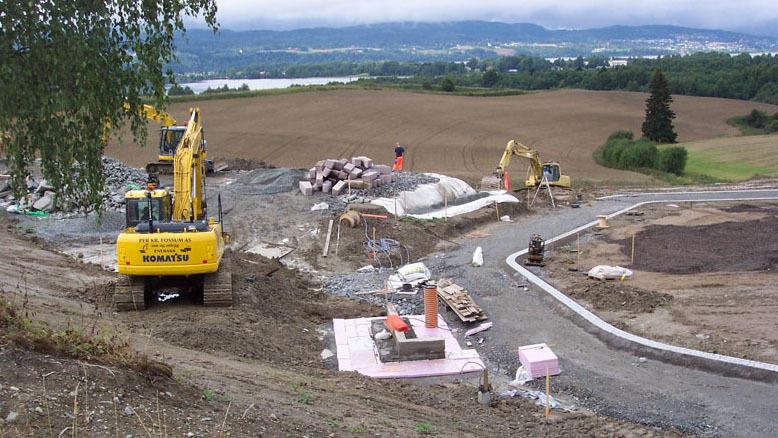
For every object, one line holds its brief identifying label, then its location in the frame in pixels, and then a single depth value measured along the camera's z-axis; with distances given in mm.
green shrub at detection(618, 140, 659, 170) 45188
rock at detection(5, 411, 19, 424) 6488
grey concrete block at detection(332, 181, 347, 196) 26281
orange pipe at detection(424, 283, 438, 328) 15211
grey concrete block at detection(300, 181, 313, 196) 26578
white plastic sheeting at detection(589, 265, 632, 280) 18703
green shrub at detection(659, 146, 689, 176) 44125
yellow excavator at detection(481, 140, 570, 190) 31812
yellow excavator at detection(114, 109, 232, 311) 14008
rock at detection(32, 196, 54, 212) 24562
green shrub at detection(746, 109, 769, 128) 65450
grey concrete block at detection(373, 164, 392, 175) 27562
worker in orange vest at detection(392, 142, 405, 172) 30875
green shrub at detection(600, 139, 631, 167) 46969
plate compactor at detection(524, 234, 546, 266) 20500
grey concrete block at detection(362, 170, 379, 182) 26609
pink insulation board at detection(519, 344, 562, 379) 12781
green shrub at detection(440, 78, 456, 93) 79875
